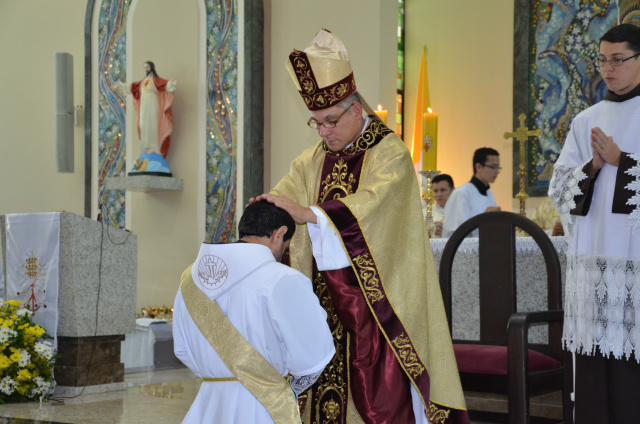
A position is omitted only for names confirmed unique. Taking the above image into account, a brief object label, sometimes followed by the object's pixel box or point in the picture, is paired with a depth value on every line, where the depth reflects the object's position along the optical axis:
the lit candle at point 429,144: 4.95
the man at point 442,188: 7.77
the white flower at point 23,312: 5.21
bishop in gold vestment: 2.87
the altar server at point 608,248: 3.03
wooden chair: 2.99
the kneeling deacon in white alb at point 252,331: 2.25
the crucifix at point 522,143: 5.12
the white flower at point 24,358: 5.03
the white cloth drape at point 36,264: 5.46
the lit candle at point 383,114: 4.84
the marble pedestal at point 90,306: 5.51
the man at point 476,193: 6.77
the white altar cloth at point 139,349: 7.14
